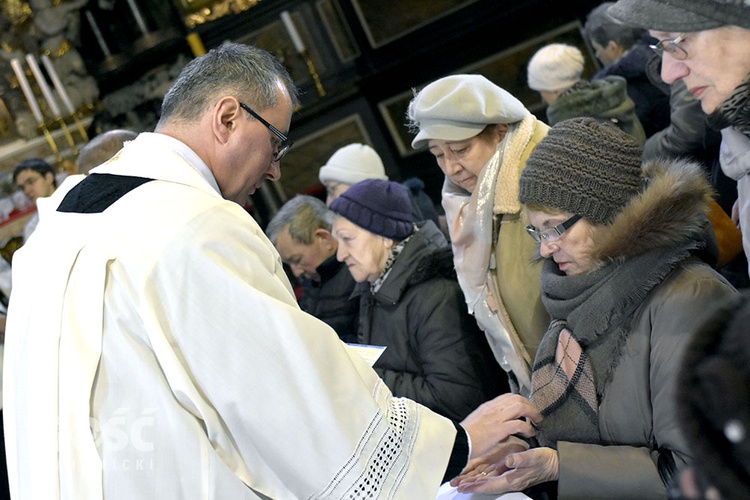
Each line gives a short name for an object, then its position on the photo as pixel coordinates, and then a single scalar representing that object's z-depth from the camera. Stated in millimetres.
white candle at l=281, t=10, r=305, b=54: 6496
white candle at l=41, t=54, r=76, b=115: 6010
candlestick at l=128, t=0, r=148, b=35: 7059
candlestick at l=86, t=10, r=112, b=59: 7066
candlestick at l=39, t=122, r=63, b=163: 6484
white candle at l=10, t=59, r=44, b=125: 5718
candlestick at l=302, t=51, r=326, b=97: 6781
